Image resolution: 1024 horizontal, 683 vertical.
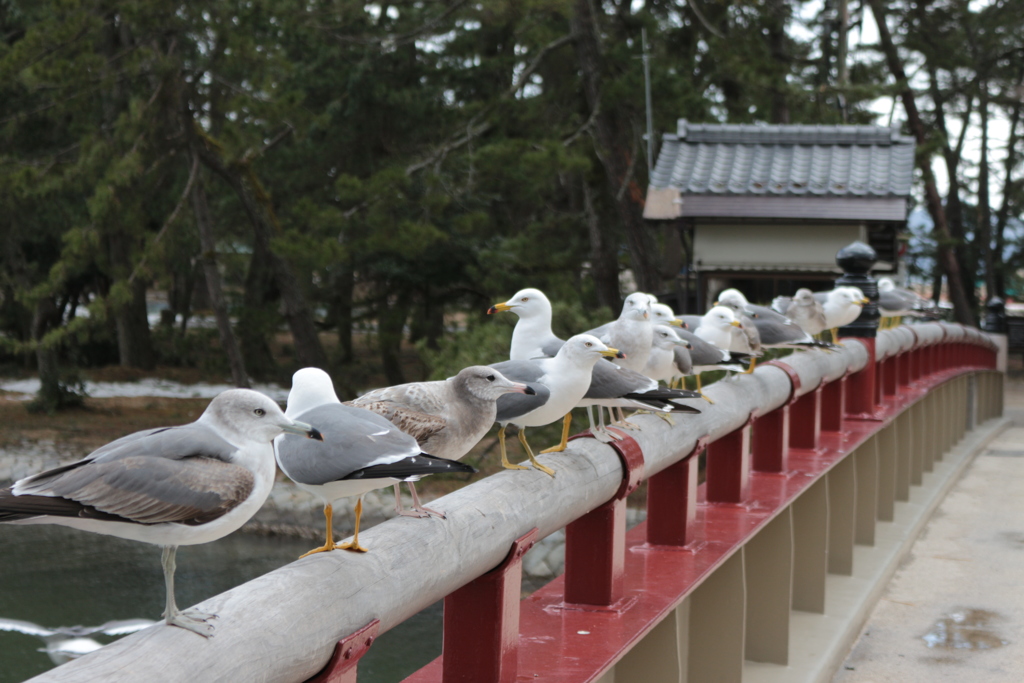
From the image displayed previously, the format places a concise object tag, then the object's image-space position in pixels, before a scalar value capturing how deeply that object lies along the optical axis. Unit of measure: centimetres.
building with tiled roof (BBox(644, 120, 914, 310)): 964
